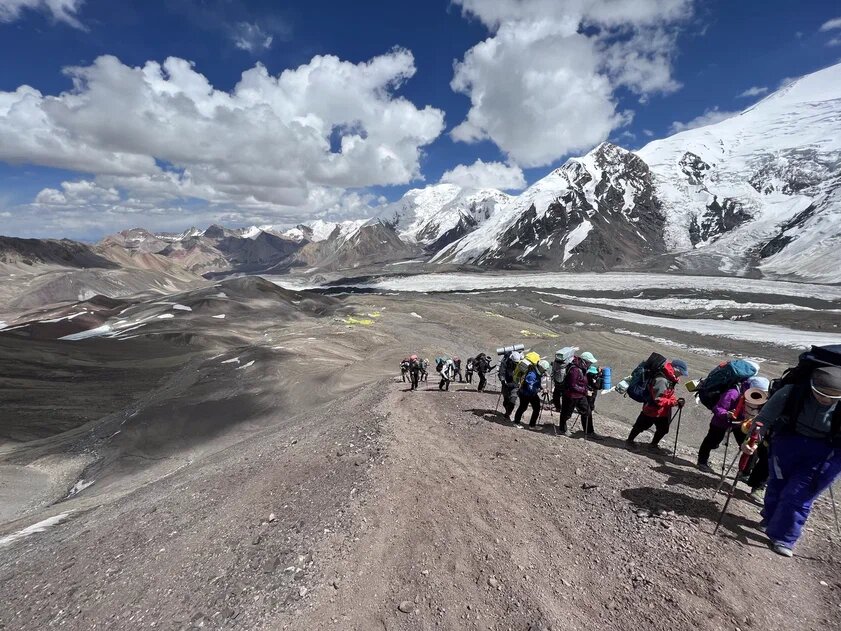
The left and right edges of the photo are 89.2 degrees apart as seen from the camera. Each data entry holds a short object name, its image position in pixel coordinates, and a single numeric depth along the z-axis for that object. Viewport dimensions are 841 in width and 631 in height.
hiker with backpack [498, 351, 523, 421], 11.92
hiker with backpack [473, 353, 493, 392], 18.75
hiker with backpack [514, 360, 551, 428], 11.03
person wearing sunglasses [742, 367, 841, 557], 5.62
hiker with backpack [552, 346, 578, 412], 11.30
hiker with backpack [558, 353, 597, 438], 10.60
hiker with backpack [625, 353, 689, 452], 9.55
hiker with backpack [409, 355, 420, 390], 19.24
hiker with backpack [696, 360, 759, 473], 8.43
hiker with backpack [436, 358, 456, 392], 18.58
